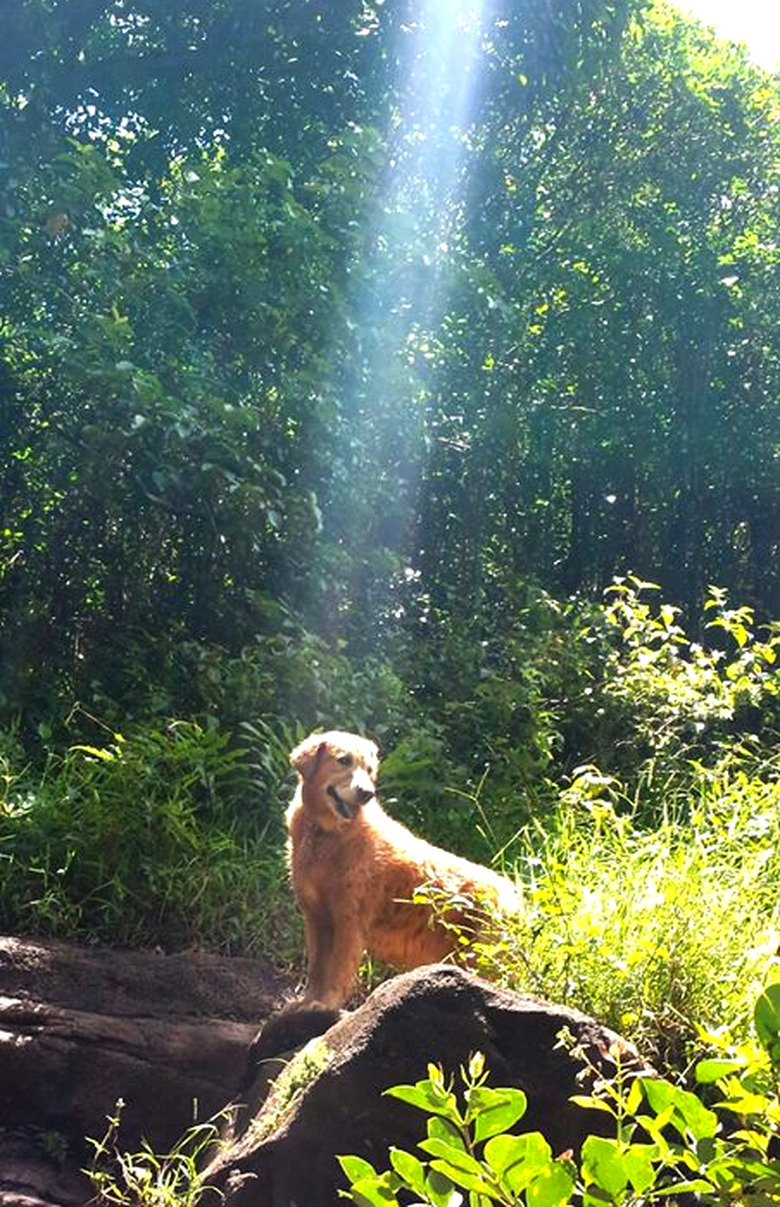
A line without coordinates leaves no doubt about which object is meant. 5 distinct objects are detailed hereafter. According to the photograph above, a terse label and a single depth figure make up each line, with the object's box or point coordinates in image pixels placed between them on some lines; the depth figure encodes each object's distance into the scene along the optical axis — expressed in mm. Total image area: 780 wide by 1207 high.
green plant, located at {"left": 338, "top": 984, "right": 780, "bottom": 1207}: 1722
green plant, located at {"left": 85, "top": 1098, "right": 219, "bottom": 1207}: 4184
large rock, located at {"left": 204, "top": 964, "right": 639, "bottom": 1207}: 3578
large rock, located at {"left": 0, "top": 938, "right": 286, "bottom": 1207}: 5191
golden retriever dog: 5441
